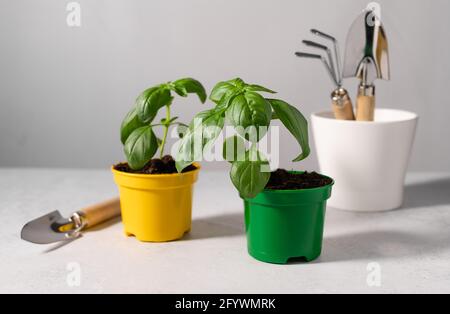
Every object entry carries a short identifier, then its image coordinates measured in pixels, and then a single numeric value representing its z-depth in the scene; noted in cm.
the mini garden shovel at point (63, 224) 115
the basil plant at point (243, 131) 95
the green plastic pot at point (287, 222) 100
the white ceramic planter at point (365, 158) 132
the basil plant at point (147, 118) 109
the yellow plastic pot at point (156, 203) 111
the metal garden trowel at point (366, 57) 138
